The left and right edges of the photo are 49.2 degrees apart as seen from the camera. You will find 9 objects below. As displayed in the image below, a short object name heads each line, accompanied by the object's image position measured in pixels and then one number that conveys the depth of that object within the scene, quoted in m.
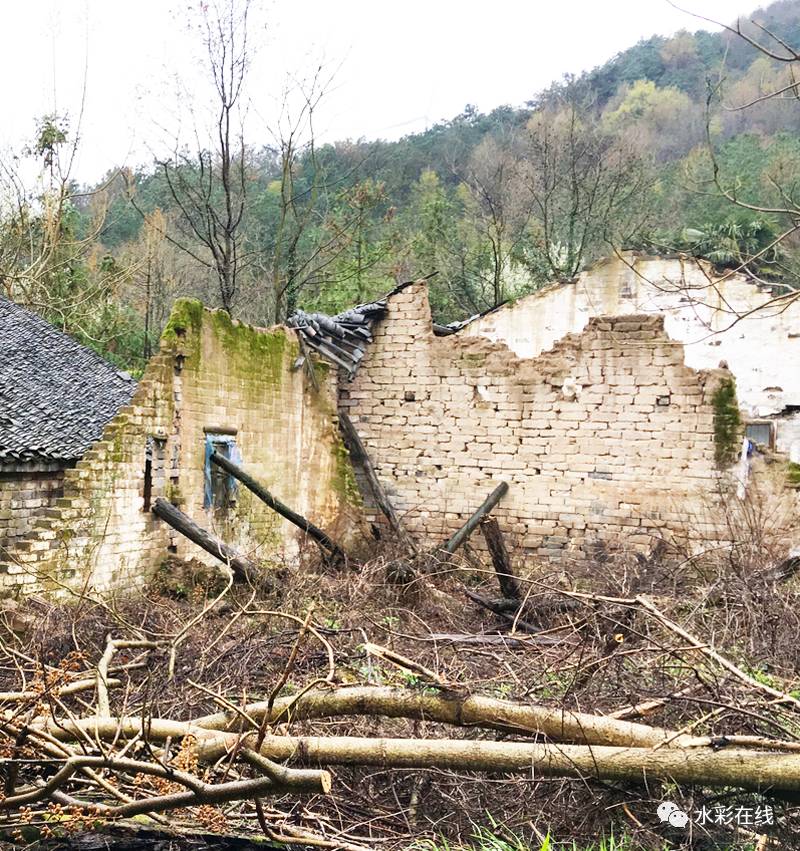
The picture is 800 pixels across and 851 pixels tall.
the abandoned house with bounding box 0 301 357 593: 8.37
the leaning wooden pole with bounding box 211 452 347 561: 9.83
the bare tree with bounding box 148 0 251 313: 18.38
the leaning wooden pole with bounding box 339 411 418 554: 12.04
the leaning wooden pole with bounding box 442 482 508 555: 11.09
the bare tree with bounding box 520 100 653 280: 24.45
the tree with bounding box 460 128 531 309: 25.36
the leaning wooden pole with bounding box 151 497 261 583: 8.47
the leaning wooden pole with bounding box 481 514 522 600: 9.66
